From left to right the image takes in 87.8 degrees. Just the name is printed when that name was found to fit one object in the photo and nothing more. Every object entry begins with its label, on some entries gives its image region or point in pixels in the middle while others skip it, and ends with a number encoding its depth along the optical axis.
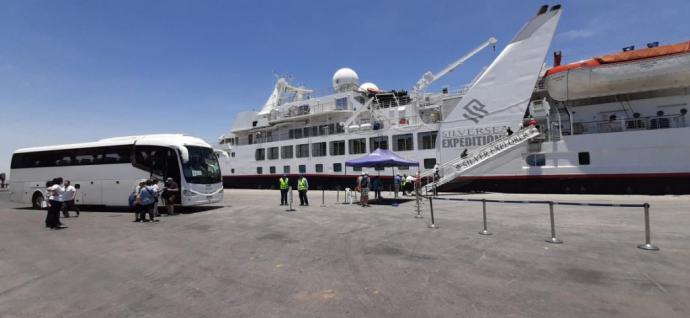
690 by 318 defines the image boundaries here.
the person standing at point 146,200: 11.84
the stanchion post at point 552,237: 7.28
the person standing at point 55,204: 10.36
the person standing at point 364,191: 15.26
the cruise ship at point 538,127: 17.05
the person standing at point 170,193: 13.38
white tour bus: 14.23
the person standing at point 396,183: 18.00
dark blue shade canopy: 16.52
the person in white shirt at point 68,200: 12.88
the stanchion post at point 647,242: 6.47
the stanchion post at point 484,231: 8.37
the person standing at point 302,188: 16.00
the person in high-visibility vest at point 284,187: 16.45
